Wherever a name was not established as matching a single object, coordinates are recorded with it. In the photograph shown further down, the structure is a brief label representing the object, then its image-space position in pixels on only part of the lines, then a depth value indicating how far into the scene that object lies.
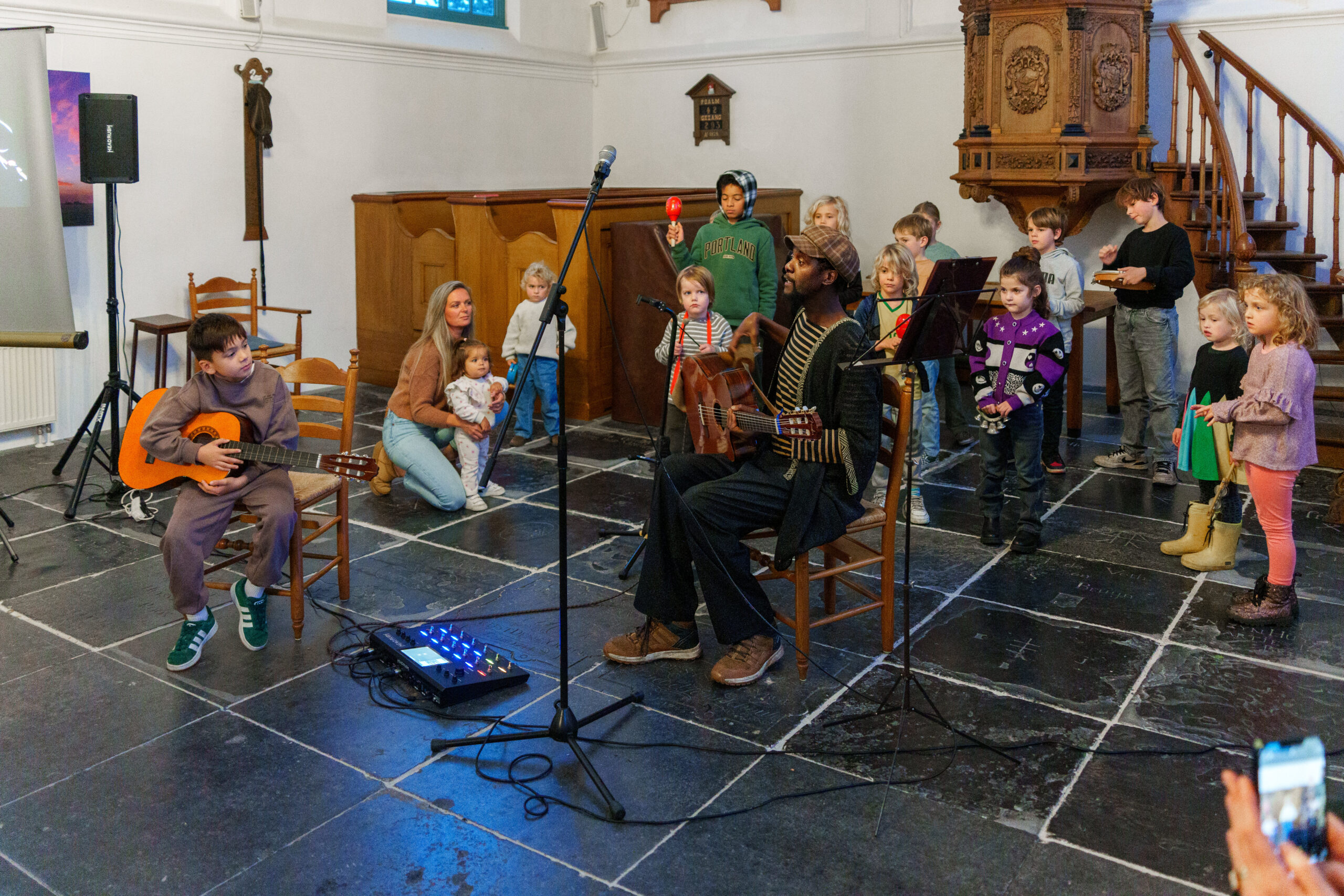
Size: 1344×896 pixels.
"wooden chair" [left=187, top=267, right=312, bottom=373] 7.50
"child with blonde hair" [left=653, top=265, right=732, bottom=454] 5.21
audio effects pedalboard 3.68
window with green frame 9.24
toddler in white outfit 5.73
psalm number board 10.09
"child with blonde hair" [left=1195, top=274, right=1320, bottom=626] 4.15
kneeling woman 5.67
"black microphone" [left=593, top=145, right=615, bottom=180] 3.15
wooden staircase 6.55
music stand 3.35
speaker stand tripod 5.63
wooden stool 6.82
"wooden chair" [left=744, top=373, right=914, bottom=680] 3.80
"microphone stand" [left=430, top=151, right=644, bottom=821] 3.03
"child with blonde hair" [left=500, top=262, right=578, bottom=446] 6.82
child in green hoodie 6.12
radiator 6.71
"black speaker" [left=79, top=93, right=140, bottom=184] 5.68
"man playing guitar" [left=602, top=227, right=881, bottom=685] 3.72
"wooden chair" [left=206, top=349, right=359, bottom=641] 4.16
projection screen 5.35
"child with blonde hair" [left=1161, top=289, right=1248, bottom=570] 4.73
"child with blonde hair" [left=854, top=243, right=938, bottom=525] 4.93
